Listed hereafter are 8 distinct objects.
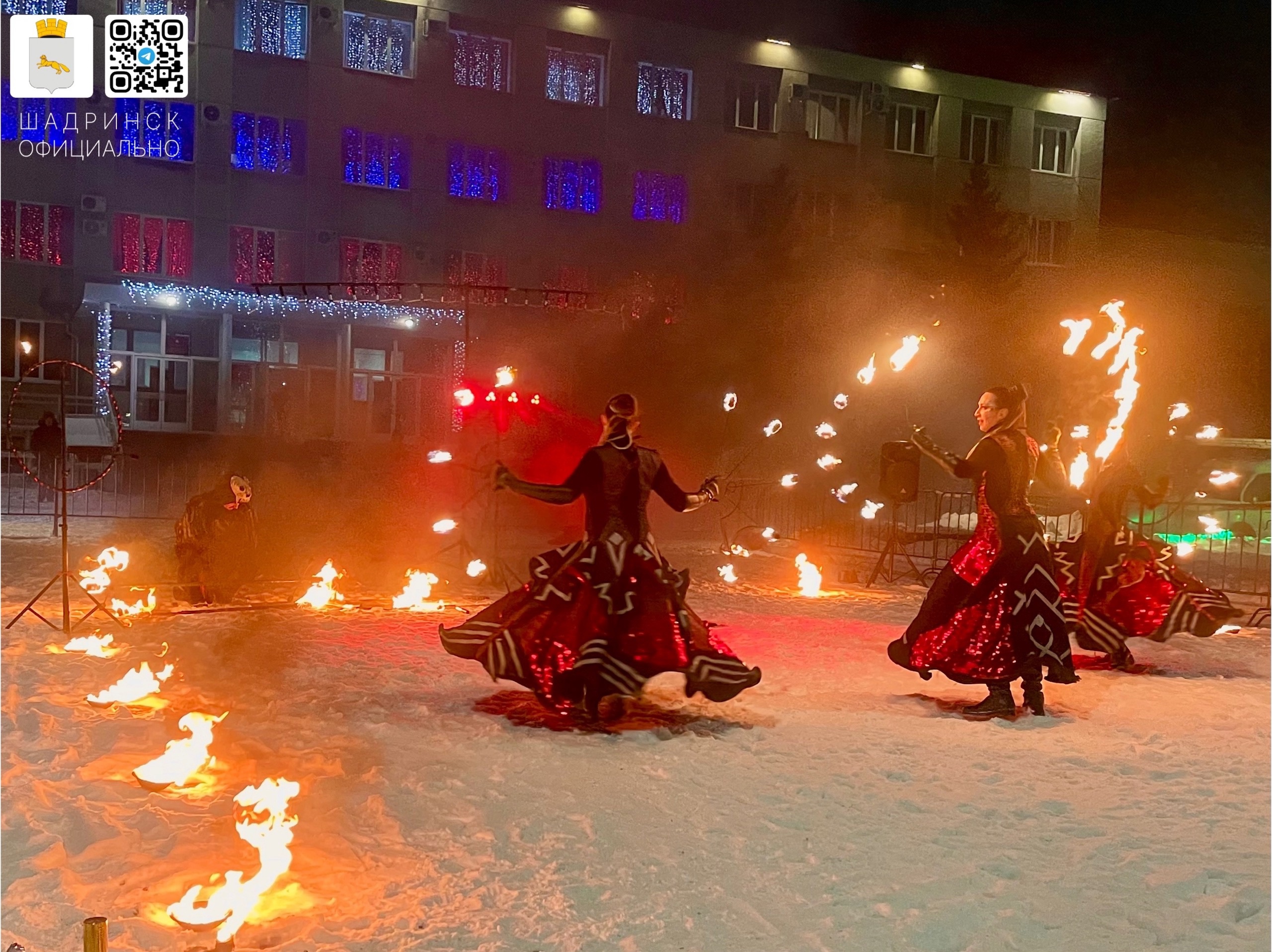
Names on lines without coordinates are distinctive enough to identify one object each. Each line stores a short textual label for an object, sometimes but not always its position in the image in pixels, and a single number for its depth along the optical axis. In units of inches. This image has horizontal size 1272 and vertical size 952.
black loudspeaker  311.9
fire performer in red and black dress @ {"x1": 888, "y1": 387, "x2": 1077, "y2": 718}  265.6
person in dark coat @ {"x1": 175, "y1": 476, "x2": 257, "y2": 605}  417.7
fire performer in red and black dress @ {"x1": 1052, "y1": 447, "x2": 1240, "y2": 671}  323.6
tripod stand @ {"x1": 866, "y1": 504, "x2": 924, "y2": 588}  544.4
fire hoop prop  306.2
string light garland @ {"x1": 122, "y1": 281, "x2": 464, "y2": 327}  983.0
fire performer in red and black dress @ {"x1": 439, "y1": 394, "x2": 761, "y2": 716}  242.2
